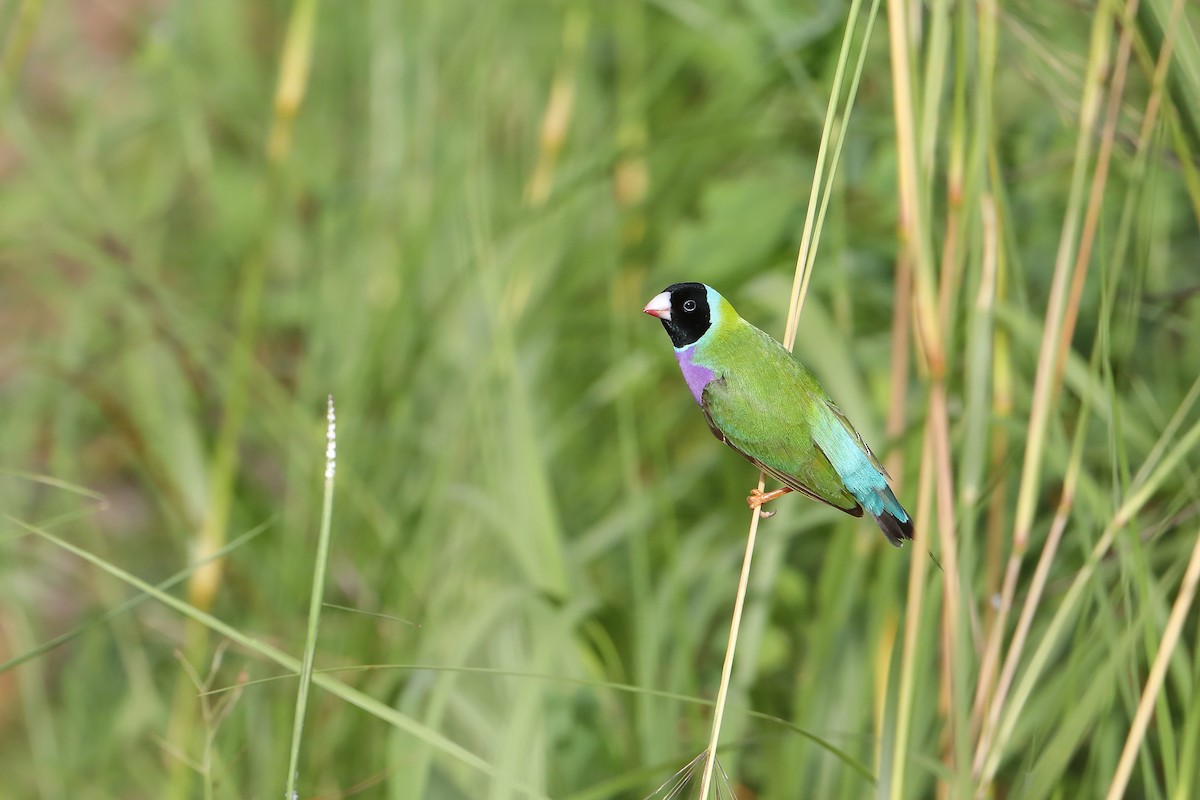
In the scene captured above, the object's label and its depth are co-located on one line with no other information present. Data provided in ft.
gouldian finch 20.70
